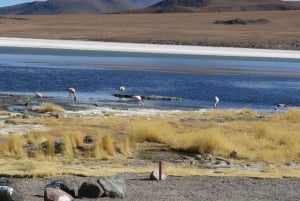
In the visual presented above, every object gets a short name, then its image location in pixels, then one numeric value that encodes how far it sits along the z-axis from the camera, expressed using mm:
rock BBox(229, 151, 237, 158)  16625
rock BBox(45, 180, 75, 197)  11423
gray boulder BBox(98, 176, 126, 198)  11570
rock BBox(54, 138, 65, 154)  16266
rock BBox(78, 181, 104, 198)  11508
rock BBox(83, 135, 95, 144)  17344
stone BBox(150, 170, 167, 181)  13039
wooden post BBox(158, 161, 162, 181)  13023
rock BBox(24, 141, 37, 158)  15797
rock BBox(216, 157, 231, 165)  15915
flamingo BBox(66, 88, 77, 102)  28359
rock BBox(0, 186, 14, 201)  10680
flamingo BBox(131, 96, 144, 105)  27391
